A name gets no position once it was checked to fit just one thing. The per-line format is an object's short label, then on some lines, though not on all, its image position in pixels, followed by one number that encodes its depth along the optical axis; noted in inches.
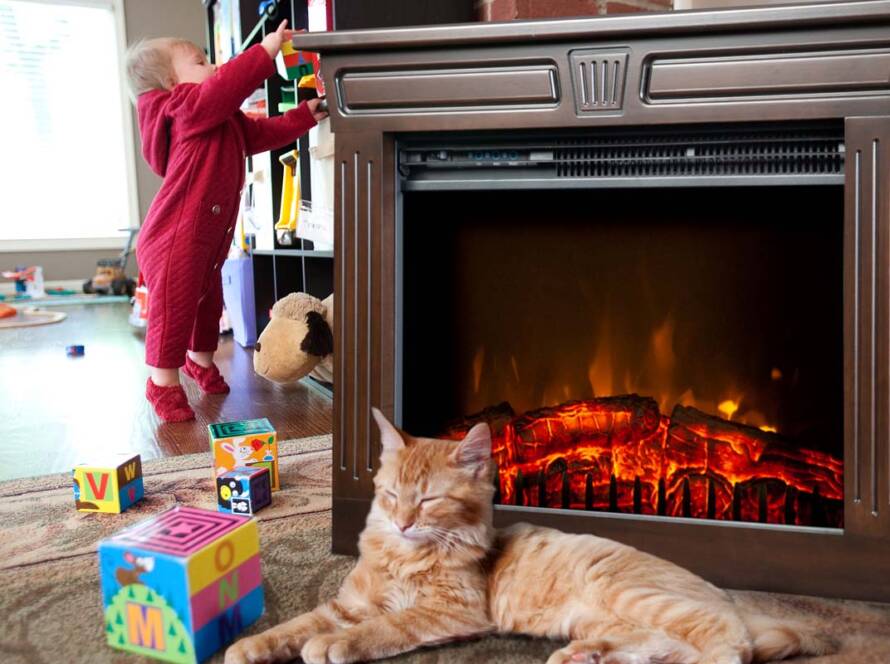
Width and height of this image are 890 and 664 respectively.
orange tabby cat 35.9
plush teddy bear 91.4
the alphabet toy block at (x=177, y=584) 36.7
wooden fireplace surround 42.1
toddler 89.0
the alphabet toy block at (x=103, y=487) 59.7
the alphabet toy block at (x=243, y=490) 58.8
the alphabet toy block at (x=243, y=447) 62.5
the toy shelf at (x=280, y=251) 104.3
